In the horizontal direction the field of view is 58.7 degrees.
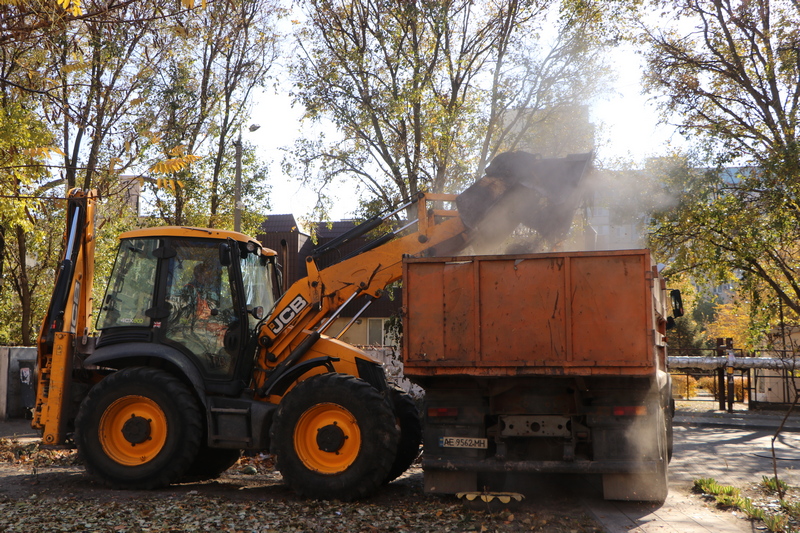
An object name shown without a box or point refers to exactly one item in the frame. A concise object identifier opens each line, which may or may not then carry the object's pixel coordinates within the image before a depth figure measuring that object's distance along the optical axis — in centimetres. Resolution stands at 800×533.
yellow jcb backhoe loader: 776
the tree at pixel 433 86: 1630
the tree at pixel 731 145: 1781
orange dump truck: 677
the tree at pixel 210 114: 1800
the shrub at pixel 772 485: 830
